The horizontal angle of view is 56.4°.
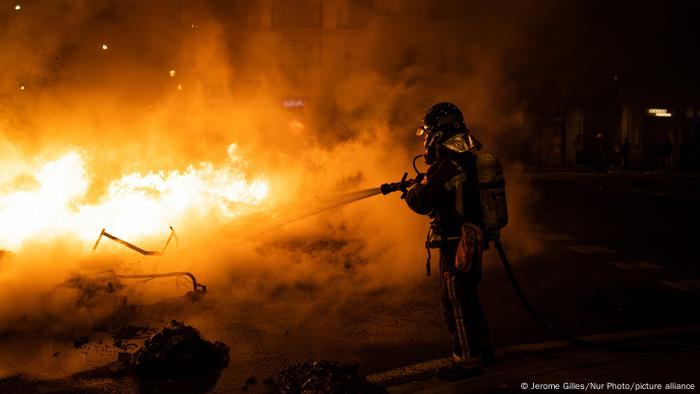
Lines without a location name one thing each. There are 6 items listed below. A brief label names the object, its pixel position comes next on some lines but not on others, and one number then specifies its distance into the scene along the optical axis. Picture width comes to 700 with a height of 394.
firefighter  4.06
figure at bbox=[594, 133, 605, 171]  26.88
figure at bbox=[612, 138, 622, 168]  28.72
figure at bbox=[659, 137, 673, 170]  25.64
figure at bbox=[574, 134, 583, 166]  29.08
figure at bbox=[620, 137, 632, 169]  27.51
